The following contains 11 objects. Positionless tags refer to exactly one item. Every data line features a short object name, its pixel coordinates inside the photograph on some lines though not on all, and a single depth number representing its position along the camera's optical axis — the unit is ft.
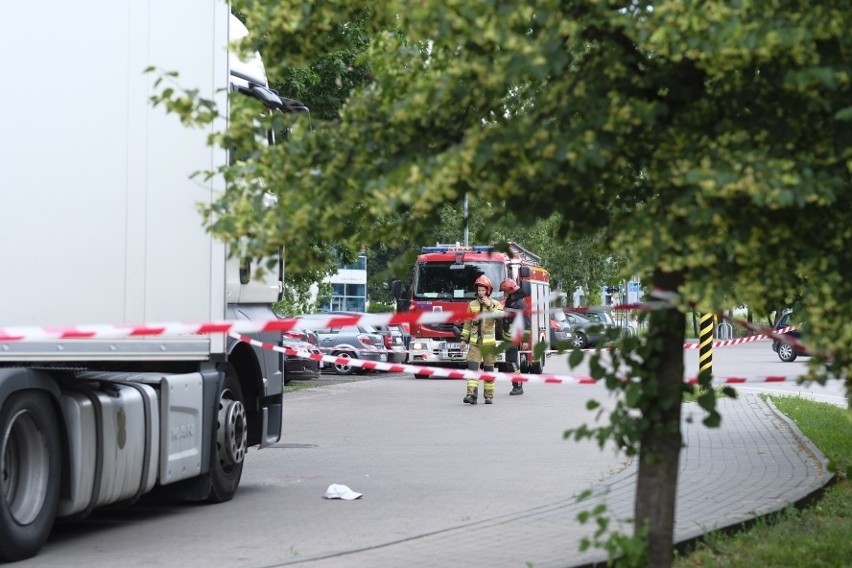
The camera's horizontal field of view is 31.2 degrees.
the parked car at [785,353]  134.95
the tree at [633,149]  17.34
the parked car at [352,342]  113.19
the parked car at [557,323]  149.26
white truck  29.04
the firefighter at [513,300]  76.64
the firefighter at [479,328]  68.39
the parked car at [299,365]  95.76
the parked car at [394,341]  122.62
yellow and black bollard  64.95
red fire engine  113.19
